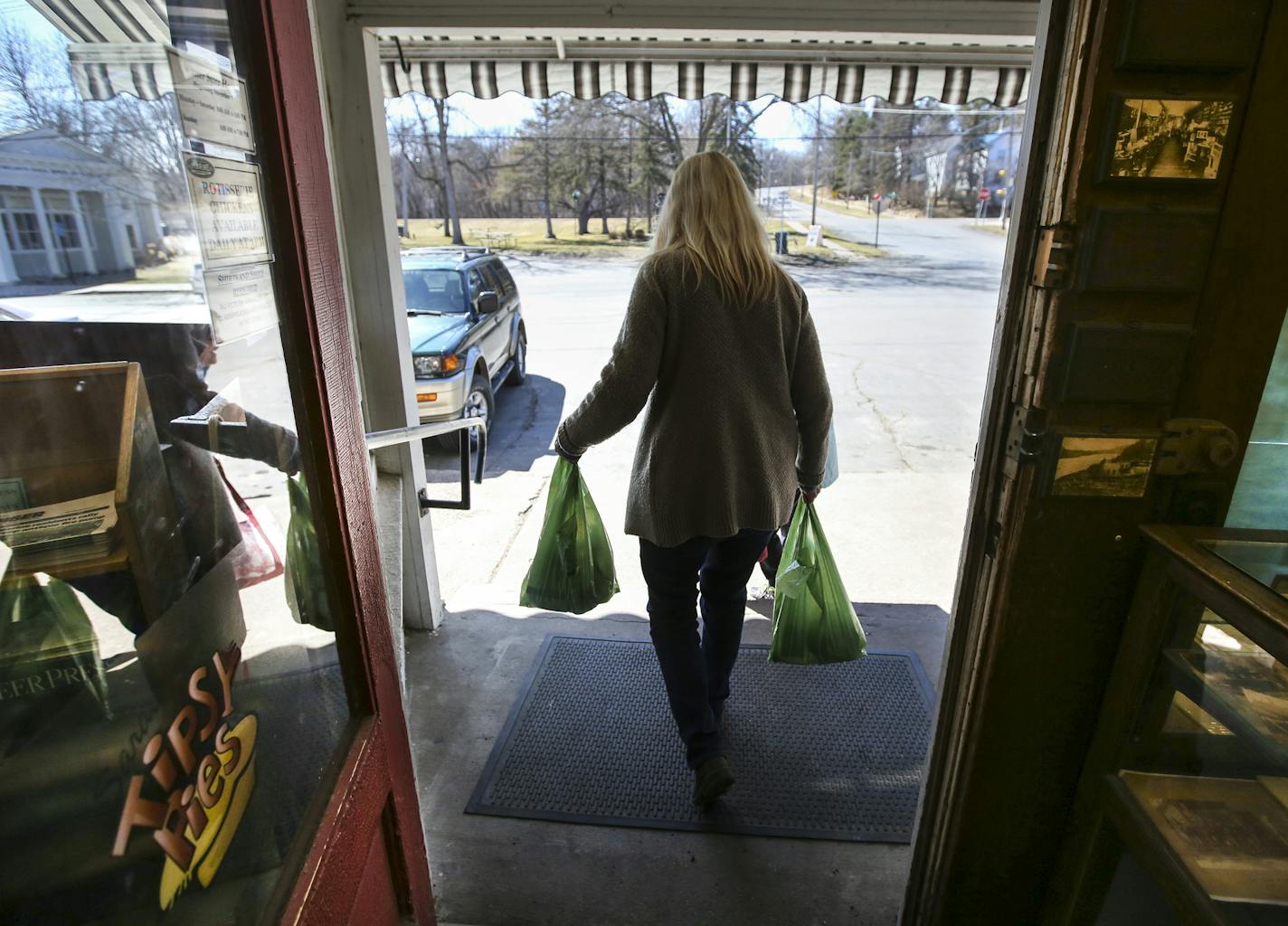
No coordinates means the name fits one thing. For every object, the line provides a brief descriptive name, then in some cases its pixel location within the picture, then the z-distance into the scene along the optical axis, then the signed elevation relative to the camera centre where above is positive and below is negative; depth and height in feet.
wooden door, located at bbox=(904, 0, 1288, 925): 3.54 -0.69
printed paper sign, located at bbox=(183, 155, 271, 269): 3.38 +0.01
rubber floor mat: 7.39 -5.72
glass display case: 3.51 -2.85
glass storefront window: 2.52 -1.19
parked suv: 18.53 -3.10
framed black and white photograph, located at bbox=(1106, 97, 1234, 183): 3.55 +0.35
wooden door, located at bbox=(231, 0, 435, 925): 3.67 -1.57
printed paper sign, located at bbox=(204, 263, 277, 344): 3.53 -0.42
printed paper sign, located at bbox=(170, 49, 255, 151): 3.27 +0.48
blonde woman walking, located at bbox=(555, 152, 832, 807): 6.19 -1.46
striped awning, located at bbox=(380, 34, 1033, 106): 10.62 +2.04
